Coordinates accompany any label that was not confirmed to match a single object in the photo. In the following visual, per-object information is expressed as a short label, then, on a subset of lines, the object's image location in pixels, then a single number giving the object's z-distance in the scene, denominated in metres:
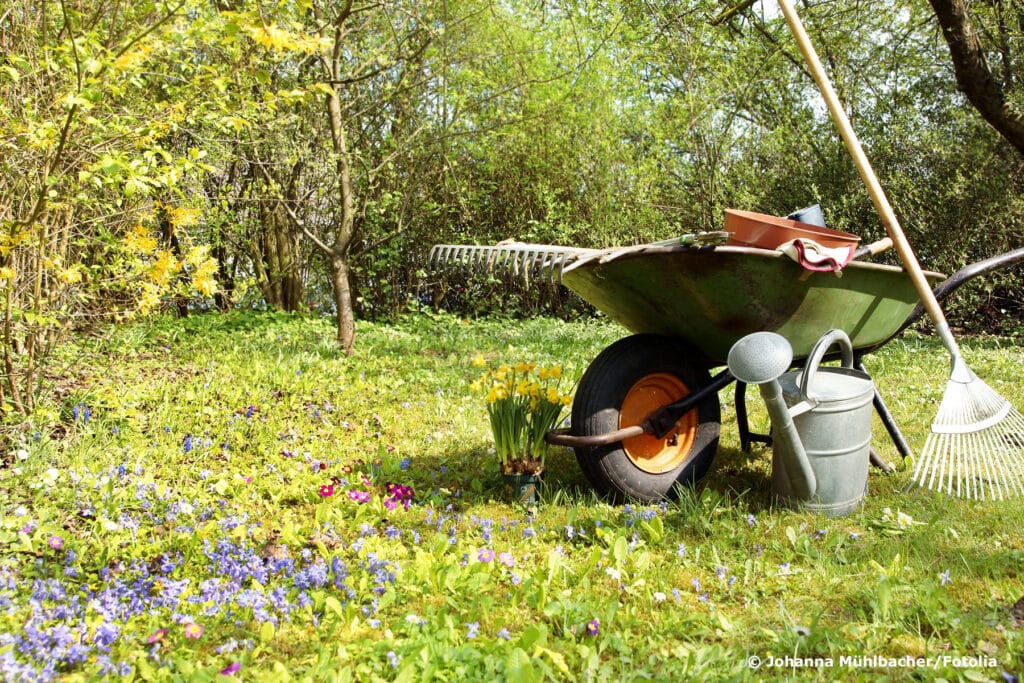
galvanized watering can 2.52
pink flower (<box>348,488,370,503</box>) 2.79
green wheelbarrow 2.52
